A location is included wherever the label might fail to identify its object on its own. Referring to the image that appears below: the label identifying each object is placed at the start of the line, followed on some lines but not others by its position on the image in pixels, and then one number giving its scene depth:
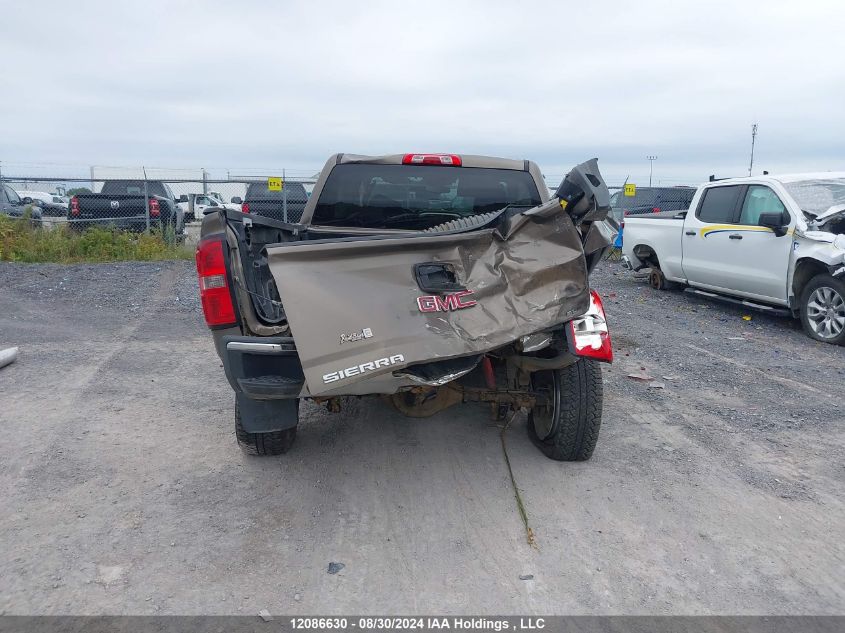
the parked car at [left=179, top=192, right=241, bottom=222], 19.04
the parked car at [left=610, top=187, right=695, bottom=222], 18.28
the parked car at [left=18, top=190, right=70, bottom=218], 22.00
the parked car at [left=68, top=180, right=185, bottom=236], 15.39
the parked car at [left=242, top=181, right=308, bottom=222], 16.33
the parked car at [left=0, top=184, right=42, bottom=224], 16.79
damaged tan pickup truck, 3.30
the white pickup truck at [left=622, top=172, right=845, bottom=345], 7.93
